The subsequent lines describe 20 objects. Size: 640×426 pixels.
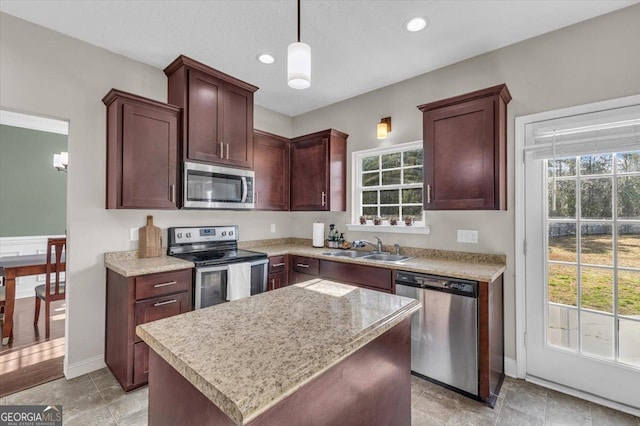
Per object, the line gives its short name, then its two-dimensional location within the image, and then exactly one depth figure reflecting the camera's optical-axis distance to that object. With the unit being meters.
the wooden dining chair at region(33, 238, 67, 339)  2.81
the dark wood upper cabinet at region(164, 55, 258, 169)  2.71
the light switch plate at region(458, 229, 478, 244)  2.69
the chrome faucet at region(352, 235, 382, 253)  3.24
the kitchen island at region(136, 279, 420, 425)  0.74
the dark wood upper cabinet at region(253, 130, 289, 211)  3.49
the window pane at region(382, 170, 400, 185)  3.38
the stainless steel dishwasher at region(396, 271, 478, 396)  2.16
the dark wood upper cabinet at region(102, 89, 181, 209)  2.41
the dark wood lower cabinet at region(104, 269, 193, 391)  2.20
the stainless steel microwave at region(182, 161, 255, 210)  2.72
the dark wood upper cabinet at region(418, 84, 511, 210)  2.33
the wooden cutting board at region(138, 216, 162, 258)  2.76
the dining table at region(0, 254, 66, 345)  2.84
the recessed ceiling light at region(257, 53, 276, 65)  2.72
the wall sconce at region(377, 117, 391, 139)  3.24
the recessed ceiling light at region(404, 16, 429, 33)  2.20
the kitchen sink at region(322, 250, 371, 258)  3.27
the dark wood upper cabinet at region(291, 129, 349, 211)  3.49
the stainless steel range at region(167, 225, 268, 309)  2.54
